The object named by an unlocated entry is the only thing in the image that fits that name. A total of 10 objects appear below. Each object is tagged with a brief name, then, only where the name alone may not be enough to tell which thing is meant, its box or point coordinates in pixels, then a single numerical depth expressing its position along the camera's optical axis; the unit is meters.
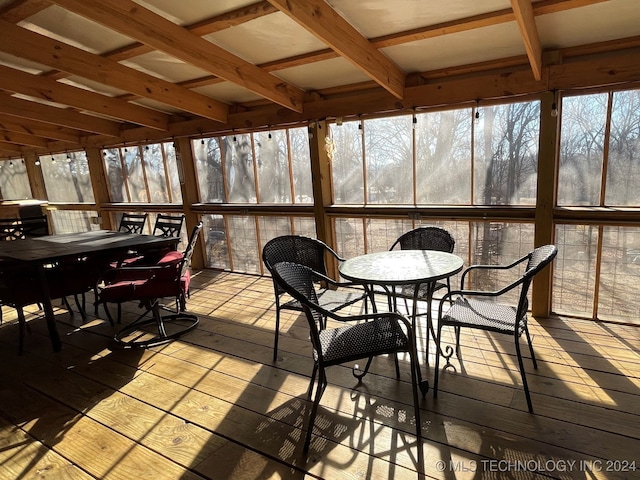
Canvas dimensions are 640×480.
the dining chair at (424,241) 2.84
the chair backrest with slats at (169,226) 4.21
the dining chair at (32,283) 3.00
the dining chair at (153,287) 2.87
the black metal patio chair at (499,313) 1.93
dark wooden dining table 2.95
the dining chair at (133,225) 4.66
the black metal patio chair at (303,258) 2.61
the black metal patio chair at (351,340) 1.77
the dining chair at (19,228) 4.73
